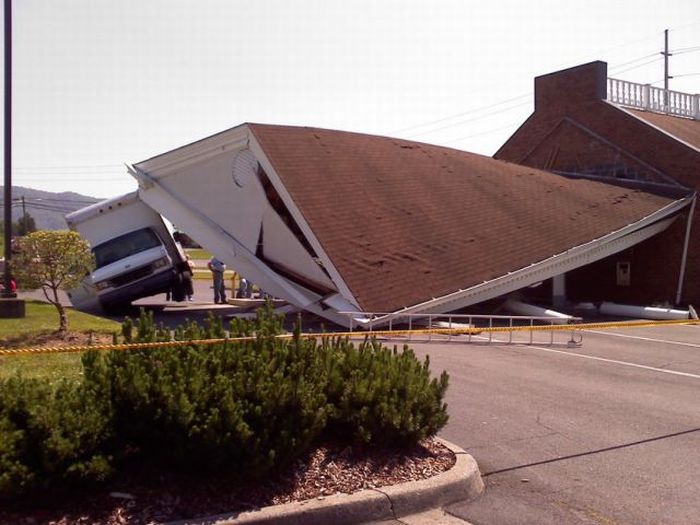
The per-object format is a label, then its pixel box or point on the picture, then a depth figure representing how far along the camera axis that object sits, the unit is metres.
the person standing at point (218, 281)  25.75
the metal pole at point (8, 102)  17.28
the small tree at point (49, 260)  13.26
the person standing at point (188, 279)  22.95
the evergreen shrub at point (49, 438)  4.55
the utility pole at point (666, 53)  59.84
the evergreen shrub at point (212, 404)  5.00
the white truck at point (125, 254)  20.83
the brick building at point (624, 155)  27.16
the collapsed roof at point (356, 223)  17.94
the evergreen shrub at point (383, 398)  5.94
